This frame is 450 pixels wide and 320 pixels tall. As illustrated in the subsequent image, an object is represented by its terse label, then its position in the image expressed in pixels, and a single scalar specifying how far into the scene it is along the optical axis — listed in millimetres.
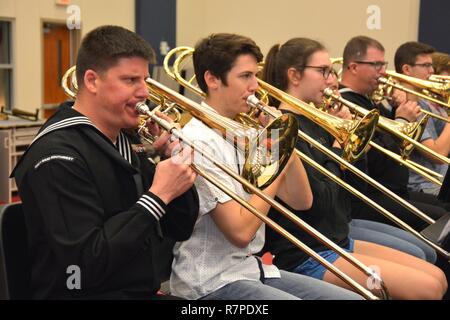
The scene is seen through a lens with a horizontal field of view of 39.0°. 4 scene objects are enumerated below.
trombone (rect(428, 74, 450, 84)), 3811
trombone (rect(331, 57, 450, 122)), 3564
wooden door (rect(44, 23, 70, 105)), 7285
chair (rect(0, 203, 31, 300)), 1668
